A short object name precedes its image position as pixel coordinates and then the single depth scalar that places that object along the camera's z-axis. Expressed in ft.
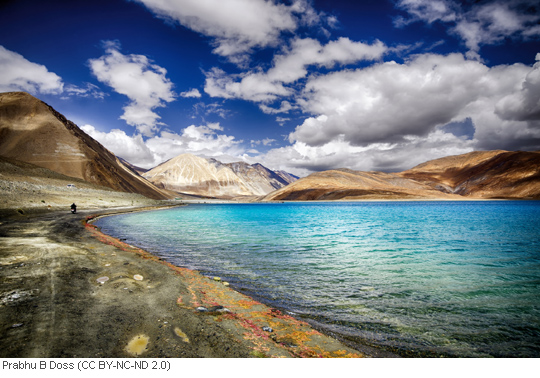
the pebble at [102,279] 27.55
